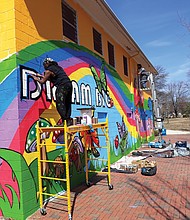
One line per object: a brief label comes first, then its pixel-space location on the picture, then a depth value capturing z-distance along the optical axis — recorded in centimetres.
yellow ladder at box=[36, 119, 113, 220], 355
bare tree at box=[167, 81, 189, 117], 5428
